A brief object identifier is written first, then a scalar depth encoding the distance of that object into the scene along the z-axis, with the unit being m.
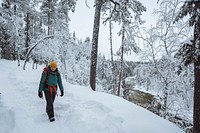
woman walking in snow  4.66
